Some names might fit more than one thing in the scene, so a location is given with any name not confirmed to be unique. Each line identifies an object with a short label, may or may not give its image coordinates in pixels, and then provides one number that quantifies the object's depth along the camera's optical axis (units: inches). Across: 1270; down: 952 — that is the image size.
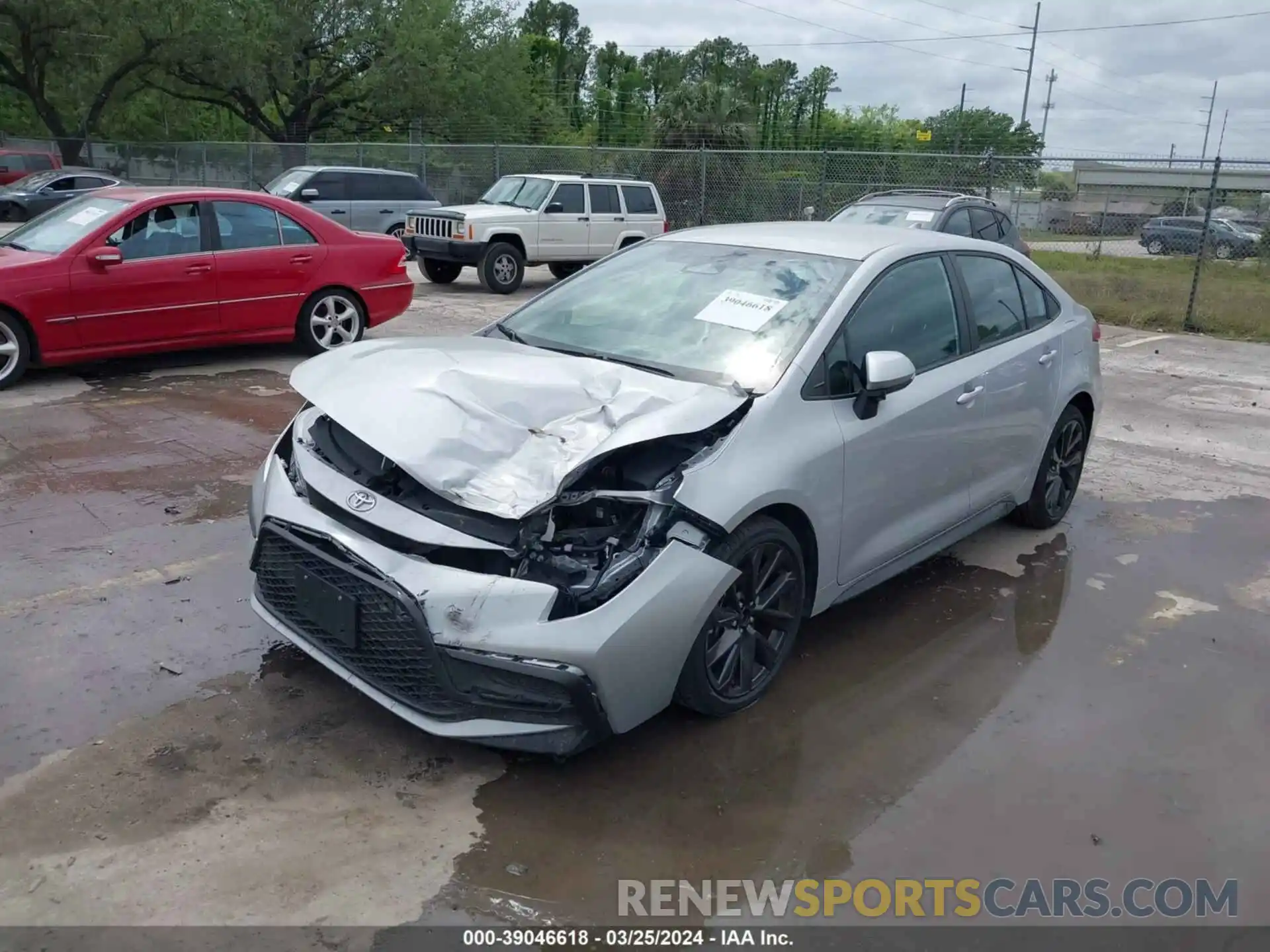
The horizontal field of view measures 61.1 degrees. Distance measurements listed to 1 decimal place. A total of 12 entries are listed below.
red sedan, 312.8
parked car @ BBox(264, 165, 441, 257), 713.6
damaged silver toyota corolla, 128.9
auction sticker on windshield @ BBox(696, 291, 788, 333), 170.6
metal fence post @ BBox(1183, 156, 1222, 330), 524.3
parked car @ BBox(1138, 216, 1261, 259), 711.7
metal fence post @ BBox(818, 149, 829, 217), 719.7
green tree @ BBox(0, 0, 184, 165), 1259.8
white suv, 610.5
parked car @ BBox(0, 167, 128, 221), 880.3
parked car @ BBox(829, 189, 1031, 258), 498.6
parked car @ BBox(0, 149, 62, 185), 1144.2
